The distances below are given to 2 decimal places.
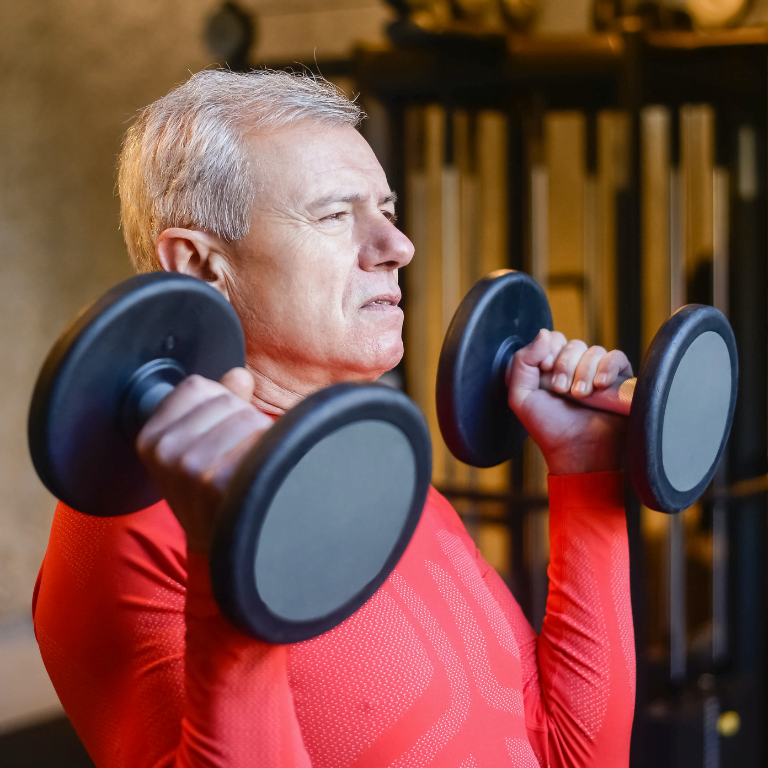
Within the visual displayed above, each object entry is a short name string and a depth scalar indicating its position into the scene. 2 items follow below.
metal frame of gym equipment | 2.23
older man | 1.17
